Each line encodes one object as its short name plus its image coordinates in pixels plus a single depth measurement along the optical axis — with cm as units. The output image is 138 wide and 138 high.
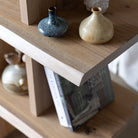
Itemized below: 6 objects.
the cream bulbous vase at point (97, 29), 95
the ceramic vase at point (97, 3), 104
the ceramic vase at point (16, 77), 131
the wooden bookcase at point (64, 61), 94
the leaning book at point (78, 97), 115
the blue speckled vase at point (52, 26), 96
